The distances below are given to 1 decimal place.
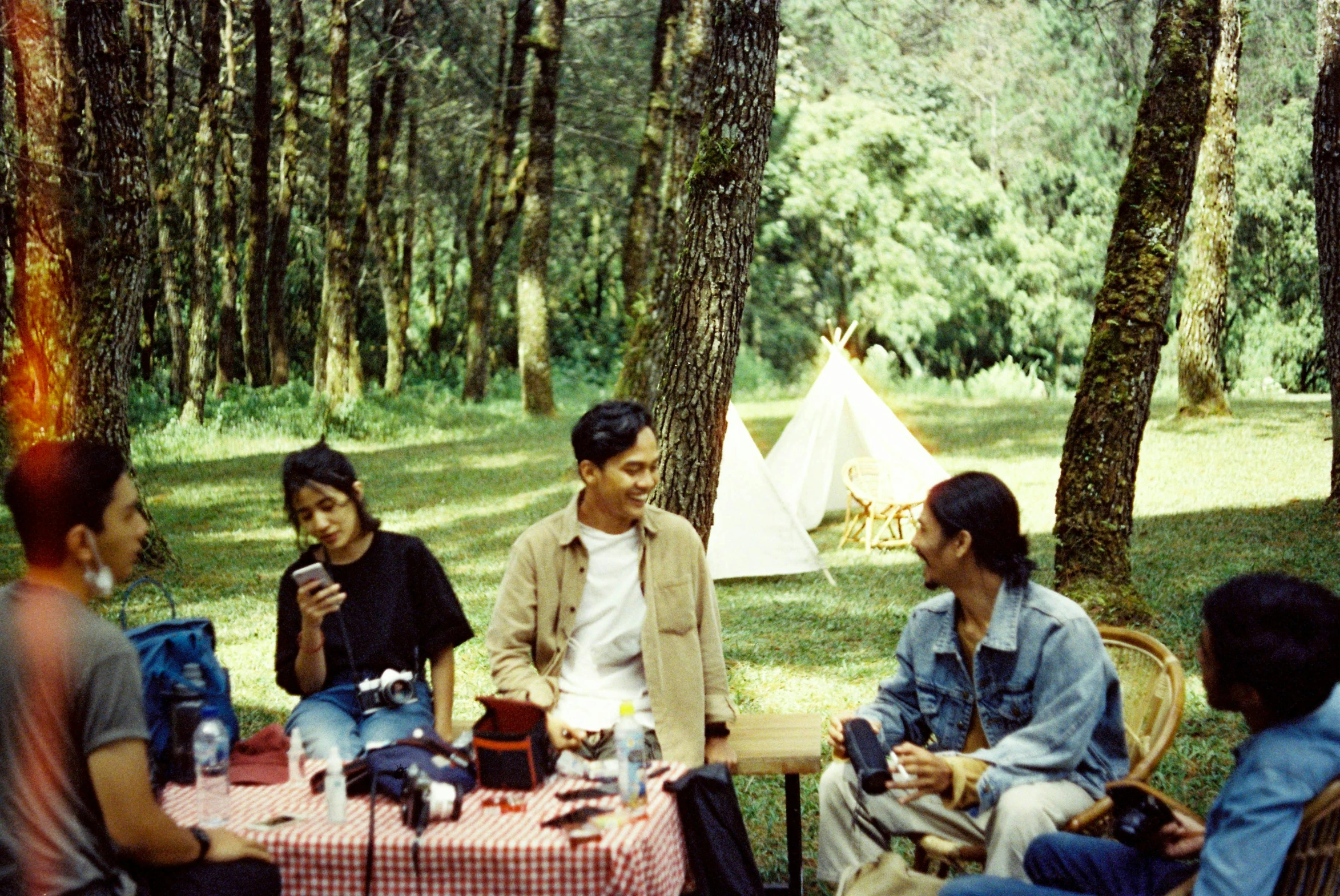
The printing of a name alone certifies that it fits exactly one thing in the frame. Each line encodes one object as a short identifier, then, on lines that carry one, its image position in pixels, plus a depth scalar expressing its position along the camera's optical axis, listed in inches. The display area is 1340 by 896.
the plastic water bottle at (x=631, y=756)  142.3
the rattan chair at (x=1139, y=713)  143.7
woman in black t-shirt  179.5
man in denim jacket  145.8
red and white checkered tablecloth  130.9
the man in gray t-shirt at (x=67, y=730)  115.4
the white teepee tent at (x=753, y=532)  438.6
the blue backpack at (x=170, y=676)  152.1
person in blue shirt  109.5
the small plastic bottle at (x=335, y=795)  138.3
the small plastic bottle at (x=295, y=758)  155.5
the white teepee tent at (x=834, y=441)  533.3
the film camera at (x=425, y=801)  135.7
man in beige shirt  173.0
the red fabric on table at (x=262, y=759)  153.9
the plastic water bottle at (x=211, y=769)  142.3
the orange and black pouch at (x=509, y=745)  146.7
